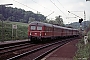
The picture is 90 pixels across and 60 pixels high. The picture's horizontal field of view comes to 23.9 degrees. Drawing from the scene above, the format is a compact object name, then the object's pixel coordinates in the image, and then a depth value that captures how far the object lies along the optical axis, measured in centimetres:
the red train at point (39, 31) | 2859
